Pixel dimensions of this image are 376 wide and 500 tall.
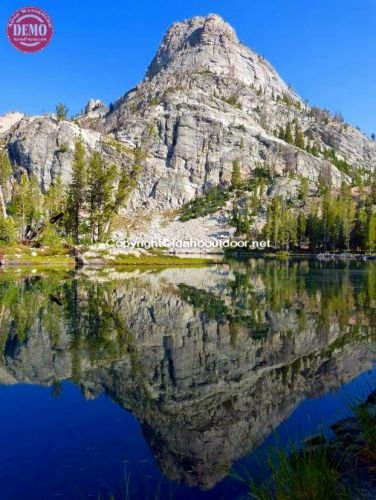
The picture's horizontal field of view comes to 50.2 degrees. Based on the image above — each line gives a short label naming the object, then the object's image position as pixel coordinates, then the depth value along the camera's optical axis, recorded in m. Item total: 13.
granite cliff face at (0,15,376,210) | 177.75
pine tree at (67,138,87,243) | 70.94
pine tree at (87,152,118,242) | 68.81
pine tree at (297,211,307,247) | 118.84
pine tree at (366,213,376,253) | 98.62
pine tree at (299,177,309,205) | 149.75
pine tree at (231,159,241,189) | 172.12
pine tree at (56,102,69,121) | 184.38
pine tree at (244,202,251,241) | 123.34
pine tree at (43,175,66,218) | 88.31
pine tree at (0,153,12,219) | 82.69
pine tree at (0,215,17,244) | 62.59
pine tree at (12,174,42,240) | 78.69
